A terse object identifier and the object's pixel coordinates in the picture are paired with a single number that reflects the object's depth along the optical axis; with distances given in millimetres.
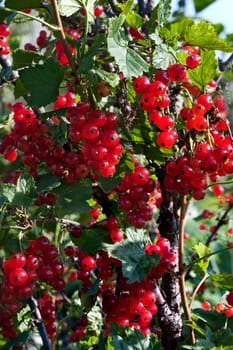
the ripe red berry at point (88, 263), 807
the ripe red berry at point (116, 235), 778
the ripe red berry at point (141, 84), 753
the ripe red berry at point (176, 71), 761
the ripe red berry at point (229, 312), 828
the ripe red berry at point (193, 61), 771
